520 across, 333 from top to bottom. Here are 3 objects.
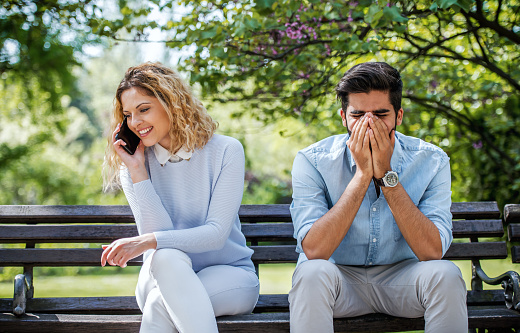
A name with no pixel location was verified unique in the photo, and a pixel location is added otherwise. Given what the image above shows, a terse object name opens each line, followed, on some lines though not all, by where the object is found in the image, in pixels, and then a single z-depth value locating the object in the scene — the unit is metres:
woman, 2.65
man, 2.39
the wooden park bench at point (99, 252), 2.82
